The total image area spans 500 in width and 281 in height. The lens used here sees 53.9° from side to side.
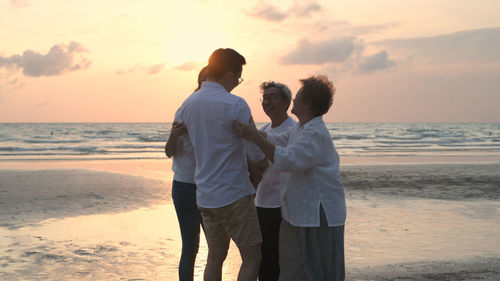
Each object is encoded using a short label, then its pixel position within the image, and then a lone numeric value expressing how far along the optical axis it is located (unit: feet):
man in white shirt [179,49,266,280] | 9.75
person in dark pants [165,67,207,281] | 11.35
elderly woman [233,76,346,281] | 9.93
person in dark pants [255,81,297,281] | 12.01
